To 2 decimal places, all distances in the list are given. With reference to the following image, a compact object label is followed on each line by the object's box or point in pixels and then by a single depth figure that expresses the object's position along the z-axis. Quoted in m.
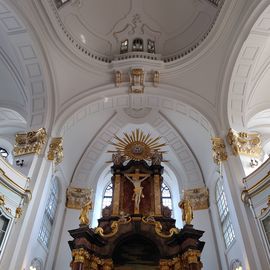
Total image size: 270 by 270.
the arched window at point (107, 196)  16.92
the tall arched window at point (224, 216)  13.34
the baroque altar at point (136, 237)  11.34
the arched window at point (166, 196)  16.86
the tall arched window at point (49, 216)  13.67
